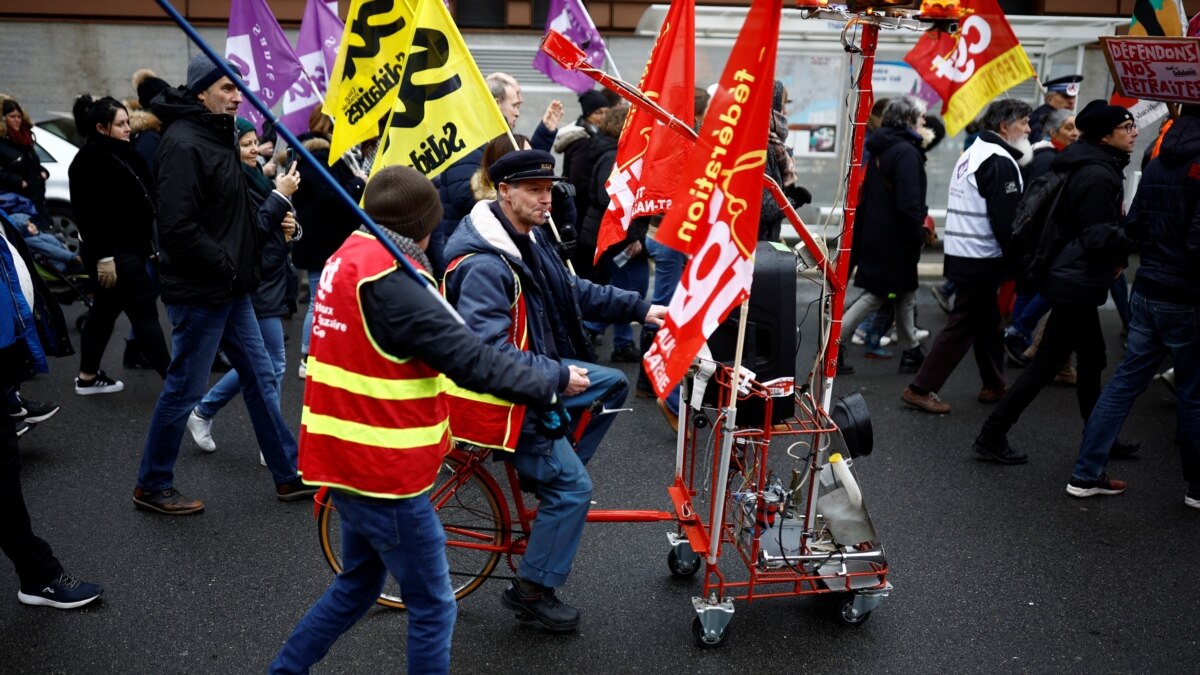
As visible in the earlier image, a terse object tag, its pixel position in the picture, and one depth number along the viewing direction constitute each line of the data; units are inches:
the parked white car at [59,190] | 390.9
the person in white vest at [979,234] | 248.4
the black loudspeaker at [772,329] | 148.6
